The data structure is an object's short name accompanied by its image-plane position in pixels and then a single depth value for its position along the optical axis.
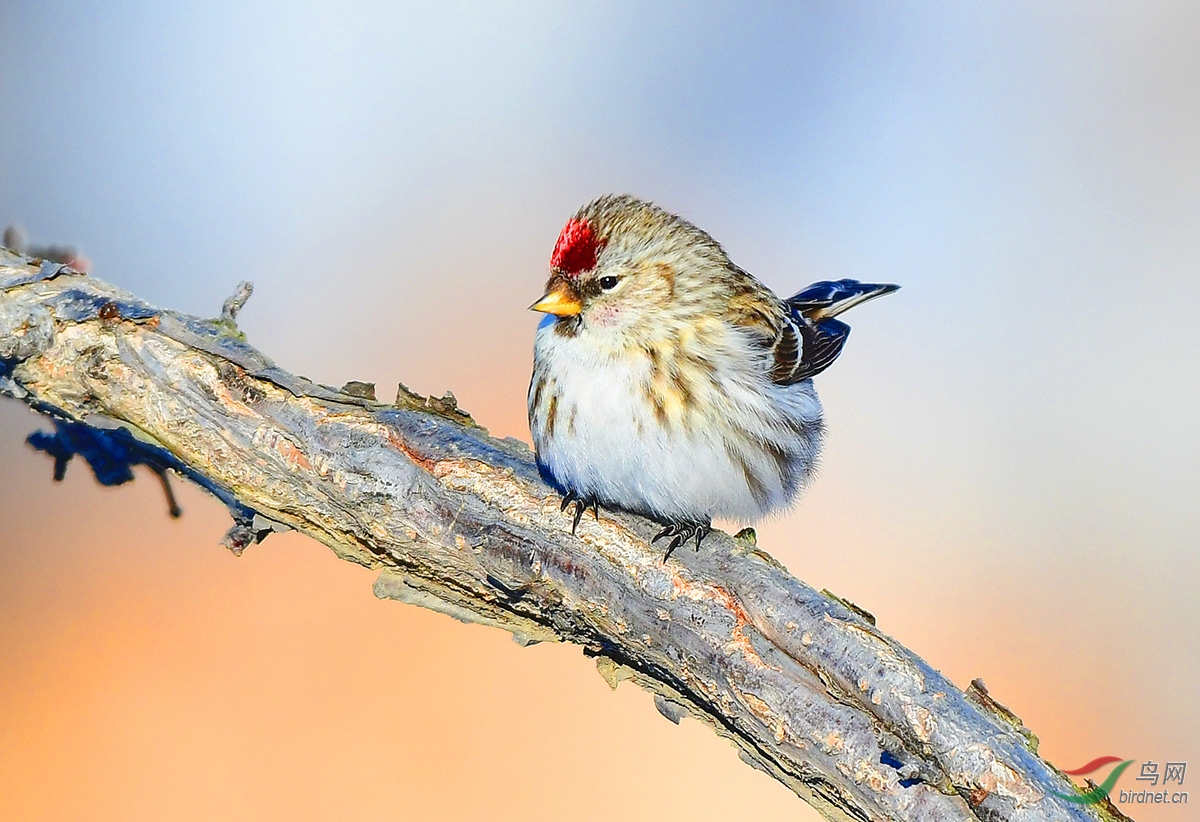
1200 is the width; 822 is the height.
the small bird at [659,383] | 4.42
